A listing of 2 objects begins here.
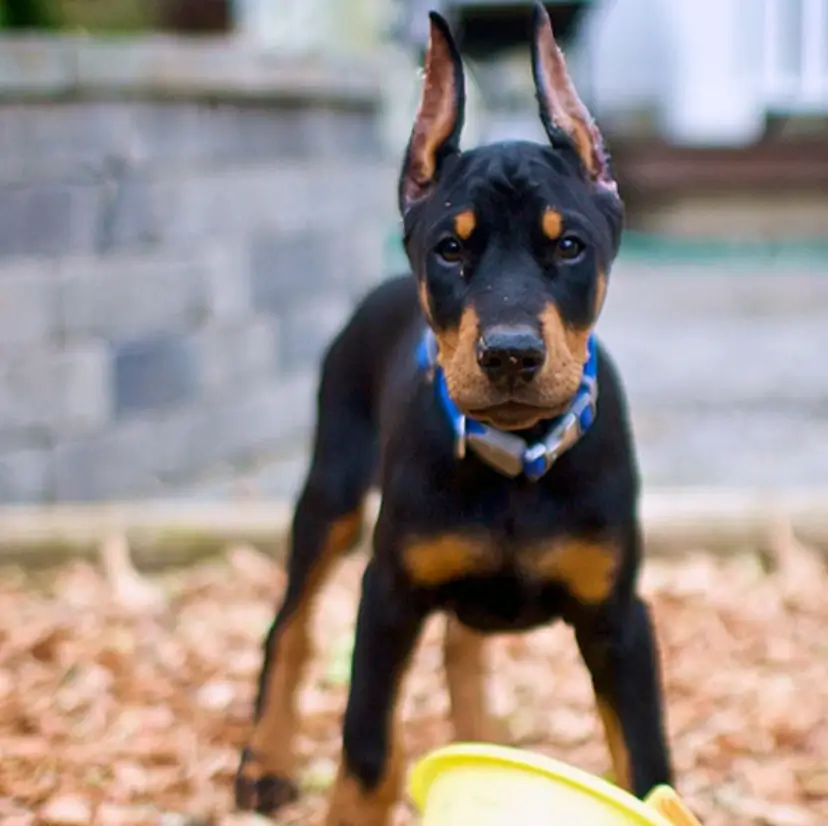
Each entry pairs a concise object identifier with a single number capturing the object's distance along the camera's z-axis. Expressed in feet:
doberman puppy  7.94
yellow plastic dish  6.48
